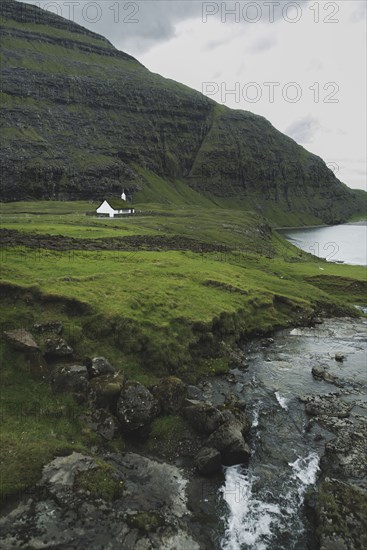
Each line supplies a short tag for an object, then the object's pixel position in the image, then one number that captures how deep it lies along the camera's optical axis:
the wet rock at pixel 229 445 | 26.25
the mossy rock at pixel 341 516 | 20.09
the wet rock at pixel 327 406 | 32.47
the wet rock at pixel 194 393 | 32.69
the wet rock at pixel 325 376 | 38.88
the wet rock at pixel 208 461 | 25.00
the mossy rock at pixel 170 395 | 30.33
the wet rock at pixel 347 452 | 25.83
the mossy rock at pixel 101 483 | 21.98
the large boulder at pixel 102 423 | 27.16
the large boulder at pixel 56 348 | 32.41
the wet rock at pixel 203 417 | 28.34
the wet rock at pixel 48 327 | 34.69
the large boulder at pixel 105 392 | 29.03
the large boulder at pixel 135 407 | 27.94
